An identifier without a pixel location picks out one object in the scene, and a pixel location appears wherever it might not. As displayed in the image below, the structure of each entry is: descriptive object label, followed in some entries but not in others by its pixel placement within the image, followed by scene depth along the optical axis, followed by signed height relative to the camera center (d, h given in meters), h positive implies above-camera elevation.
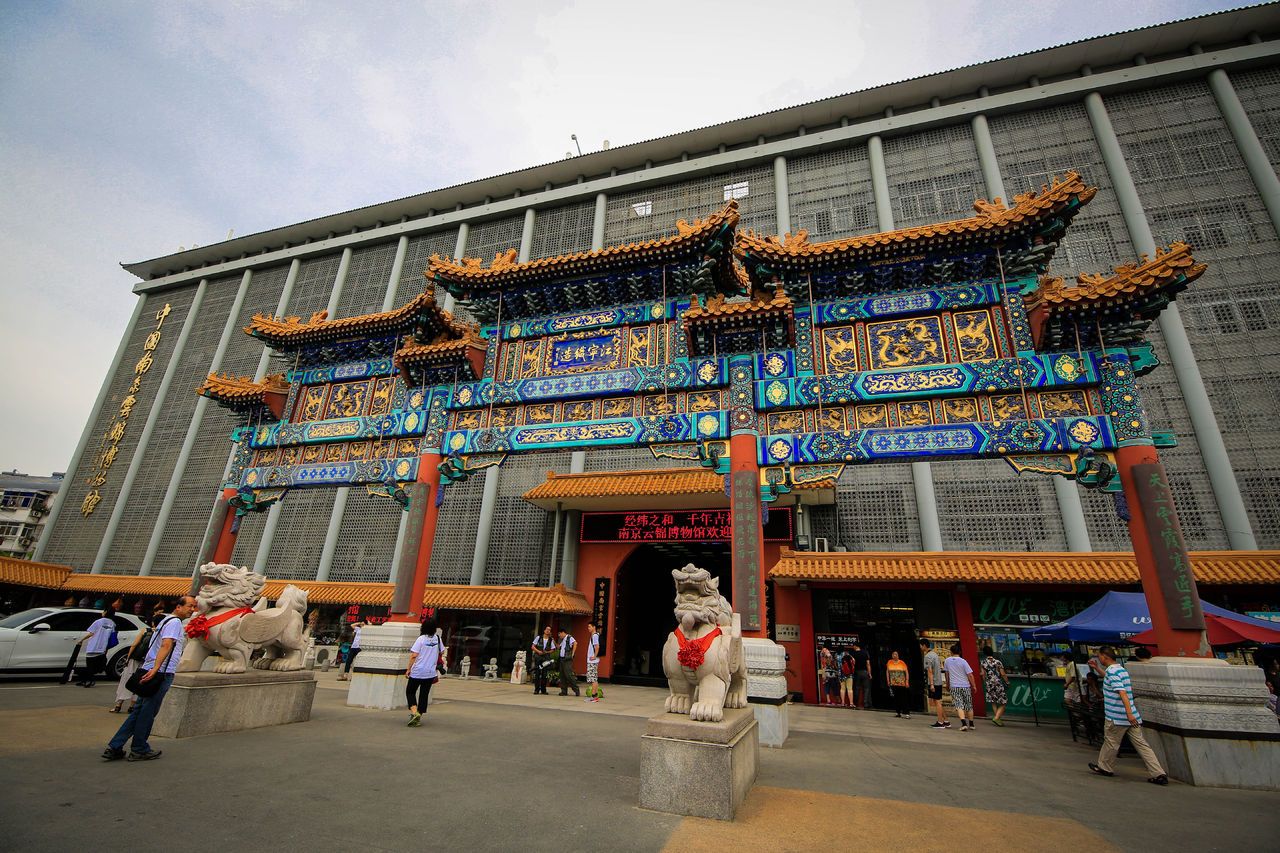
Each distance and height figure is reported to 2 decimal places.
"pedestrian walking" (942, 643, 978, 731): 10.66 -1.05
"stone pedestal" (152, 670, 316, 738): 5.81 -1.11
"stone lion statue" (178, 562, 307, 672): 6.36 -0.27
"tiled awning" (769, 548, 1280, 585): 11.71 +1.44
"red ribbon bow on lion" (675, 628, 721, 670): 4.88 -0.27
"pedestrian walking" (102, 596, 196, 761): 4.77 -0.82
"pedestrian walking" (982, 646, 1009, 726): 12.07 -1.09
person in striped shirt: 6.36 -0.95
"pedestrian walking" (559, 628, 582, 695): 12.76 -1.01
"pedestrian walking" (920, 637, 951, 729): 10.75 -1.07
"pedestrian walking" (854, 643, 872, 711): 13.42 -1.28
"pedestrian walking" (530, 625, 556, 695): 13.20 -1.04
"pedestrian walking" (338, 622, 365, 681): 14.28 -1.52
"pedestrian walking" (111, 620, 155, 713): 6.54 -0.73
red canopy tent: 8.46 +0.09
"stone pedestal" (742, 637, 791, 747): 7.52 -0.89
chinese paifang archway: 8.36 +4.42
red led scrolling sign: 15.98 +2.74
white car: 9.38 -0.75
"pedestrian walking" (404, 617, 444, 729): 7.76 -0.82
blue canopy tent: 9.44 +0.25
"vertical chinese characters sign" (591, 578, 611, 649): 16.64 +0.21
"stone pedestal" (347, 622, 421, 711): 9.32 -1.03
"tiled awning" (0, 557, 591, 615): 15.92 +0.47
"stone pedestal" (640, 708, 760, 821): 4.10 -1.10
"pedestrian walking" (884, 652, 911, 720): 12.04 -1.19
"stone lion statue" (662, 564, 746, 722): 4.77 -0.28
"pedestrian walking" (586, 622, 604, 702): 12.31 -1.27
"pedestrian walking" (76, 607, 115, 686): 9.22 -0.76
